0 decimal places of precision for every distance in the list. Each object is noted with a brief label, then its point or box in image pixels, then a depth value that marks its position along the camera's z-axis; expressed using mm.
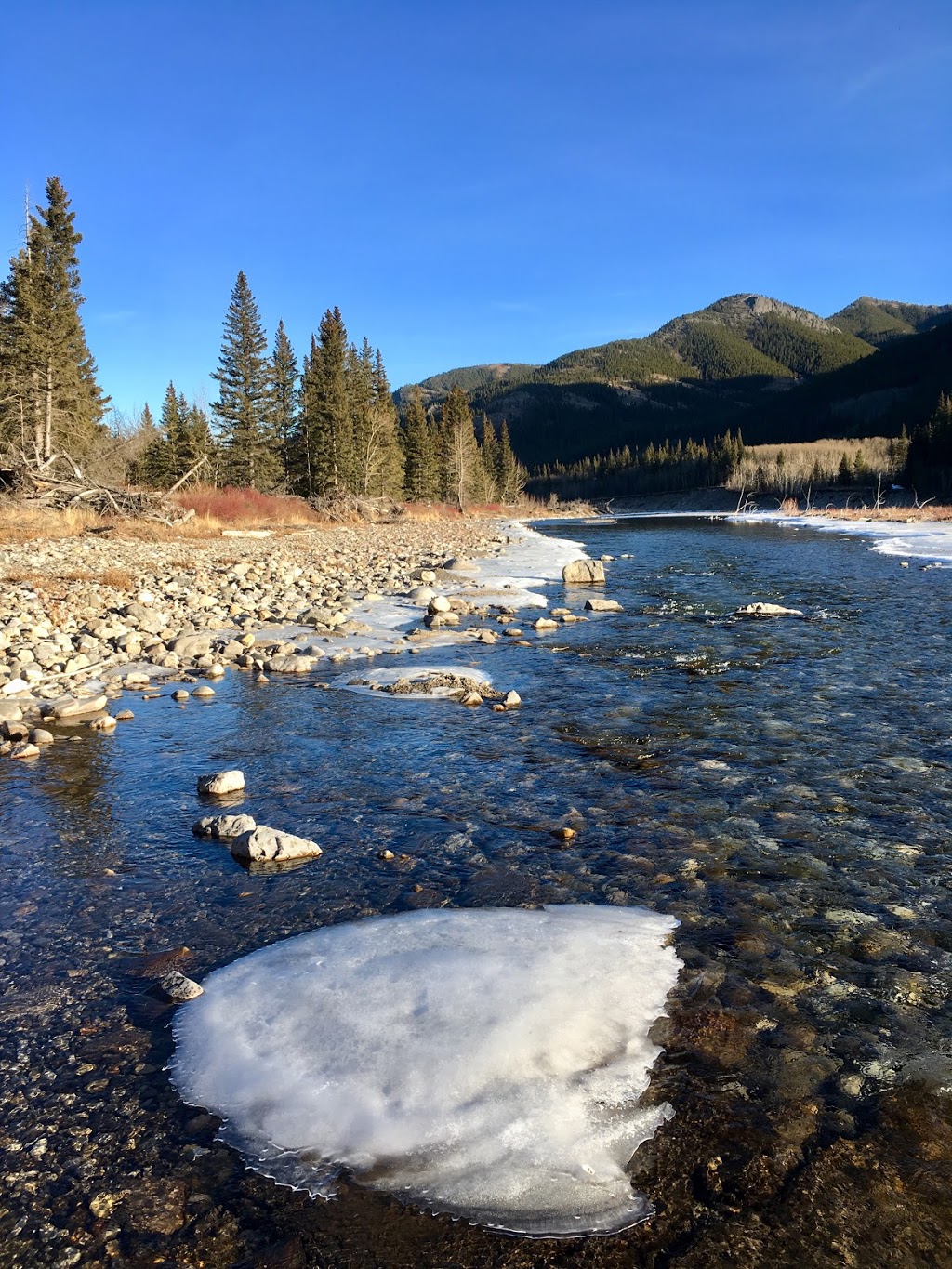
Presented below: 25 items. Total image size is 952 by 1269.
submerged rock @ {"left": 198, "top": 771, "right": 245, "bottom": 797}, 5555
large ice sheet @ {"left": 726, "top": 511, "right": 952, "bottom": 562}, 26827
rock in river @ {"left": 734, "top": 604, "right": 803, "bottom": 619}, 13483
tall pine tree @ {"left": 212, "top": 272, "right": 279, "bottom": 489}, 47000
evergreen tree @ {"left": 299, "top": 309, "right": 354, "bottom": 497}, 43500
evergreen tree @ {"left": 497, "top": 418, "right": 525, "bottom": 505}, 96000
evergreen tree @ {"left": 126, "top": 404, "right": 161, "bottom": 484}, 40625
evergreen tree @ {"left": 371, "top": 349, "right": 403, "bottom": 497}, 51250
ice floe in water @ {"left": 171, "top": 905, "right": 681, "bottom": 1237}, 2258
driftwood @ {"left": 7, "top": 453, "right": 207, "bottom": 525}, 21359
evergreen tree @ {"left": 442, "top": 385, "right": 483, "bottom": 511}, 65319
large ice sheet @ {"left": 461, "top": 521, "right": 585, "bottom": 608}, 16219
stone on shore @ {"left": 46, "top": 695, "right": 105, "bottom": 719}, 7273
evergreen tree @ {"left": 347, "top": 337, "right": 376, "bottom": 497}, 47500
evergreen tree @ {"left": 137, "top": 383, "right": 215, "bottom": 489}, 47250
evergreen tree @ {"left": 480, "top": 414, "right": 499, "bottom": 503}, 86375
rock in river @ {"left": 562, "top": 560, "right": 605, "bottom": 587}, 18625
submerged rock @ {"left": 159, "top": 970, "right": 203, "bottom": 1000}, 3197
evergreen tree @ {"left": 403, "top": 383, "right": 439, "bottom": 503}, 62812
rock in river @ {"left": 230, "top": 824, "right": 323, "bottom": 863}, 4480
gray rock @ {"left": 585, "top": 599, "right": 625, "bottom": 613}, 14352
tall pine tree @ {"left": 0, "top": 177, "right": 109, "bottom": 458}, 26250
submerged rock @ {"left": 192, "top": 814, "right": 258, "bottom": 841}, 4836
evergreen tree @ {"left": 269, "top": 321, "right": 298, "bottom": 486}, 50000
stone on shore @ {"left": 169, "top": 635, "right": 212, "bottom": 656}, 9977
